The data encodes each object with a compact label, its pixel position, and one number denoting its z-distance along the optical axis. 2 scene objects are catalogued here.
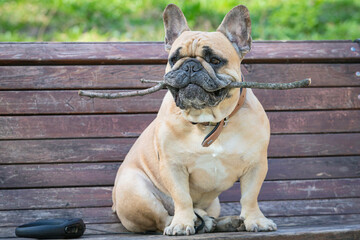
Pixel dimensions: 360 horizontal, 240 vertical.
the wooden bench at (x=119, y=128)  6.49
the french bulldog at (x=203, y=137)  4.70
